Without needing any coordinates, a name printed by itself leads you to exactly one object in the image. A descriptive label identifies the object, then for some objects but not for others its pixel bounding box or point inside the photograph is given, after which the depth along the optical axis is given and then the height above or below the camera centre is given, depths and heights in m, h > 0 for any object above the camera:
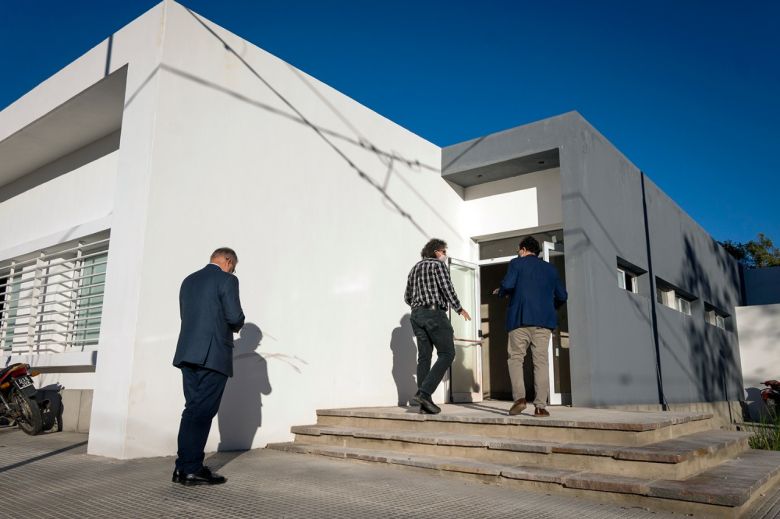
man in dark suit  3.46 +0.05
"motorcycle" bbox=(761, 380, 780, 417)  11.62 -0.58
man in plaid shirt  5.10 +0.43
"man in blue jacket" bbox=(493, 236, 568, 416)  4.79 +0.45
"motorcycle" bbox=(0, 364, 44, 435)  5.80 -0.42
